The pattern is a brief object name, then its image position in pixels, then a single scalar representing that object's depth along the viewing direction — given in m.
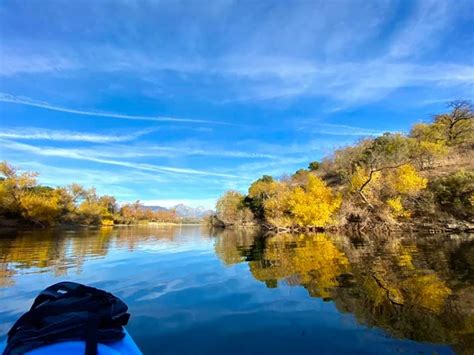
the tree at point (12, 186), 46.59
